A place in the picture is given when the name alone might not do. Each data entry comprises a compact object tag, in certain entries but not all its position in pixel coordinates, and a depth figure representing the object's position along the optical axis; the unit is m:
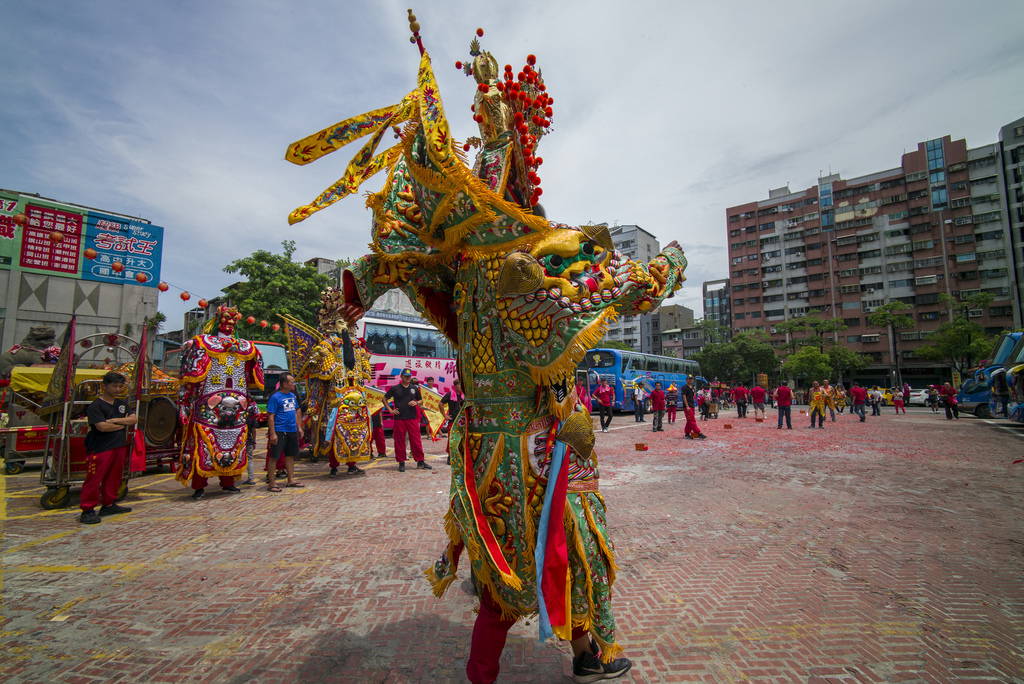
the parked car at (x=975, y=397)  19.75
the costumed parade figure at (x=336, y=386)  8.22
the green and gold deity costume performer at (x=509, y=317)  1.87
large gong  8.00
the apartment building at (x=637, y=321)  69.56
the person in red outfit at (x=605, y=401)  15.68
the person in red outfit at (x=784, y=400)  15.73
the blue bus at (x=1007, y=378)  13.53
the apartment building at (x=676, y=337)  69.19
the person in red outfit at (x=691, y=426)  13.60
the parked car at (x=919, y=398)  34.03
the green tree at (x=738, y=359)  48.47
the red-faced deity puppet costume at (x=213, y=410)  6.47
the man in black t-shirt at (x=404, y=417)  8.69
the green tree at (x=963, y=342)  35.69
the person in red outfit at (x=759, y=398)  21.75
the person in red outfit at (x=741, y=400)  21.52
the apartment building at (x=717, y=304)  79.06
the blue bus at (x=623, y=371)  22.54
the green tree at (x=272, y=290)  25.03
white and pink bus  14.08
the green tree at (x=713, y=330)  56.78
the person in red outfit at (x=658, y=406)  15.57
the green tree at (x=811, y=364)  42.00
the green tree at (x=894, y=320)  44.31
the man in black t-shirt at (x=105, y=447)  5.31
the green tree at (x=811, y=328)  46.47
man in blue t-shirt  6.99
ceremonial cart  6.01
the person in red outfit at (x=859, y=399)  18.59
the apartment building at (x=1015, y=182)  44.28
